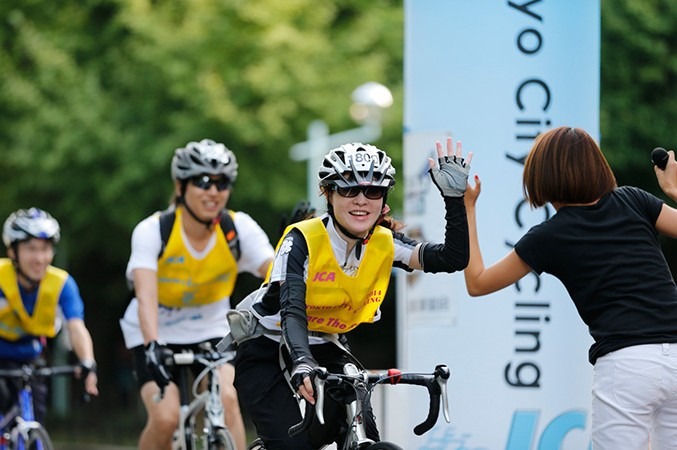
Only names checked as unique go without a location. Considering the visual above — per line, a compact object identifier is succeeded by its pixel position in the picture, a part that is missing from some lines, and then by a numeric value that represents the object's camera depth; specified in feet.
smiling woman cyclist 39.58
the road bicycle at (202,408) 54.08
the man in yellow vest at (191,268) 55.72
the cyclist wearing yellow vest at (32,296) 68.44
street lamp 115.75
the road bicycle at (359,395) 36.04
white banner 57.47
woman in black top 35.63
